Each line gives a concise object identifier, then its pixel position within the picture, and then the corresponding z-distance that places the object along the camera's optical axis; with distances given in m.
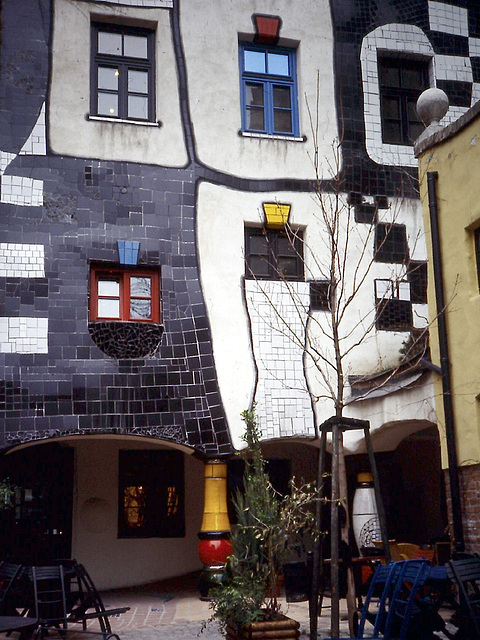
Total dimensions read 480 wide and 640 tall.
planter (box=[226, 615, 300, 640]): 6.20
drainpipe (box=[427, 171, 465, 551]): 8.63
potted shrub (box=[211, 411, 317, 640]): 6.36
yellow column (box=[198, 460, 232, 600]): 10.73
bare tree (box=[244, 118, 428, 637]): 11.55
